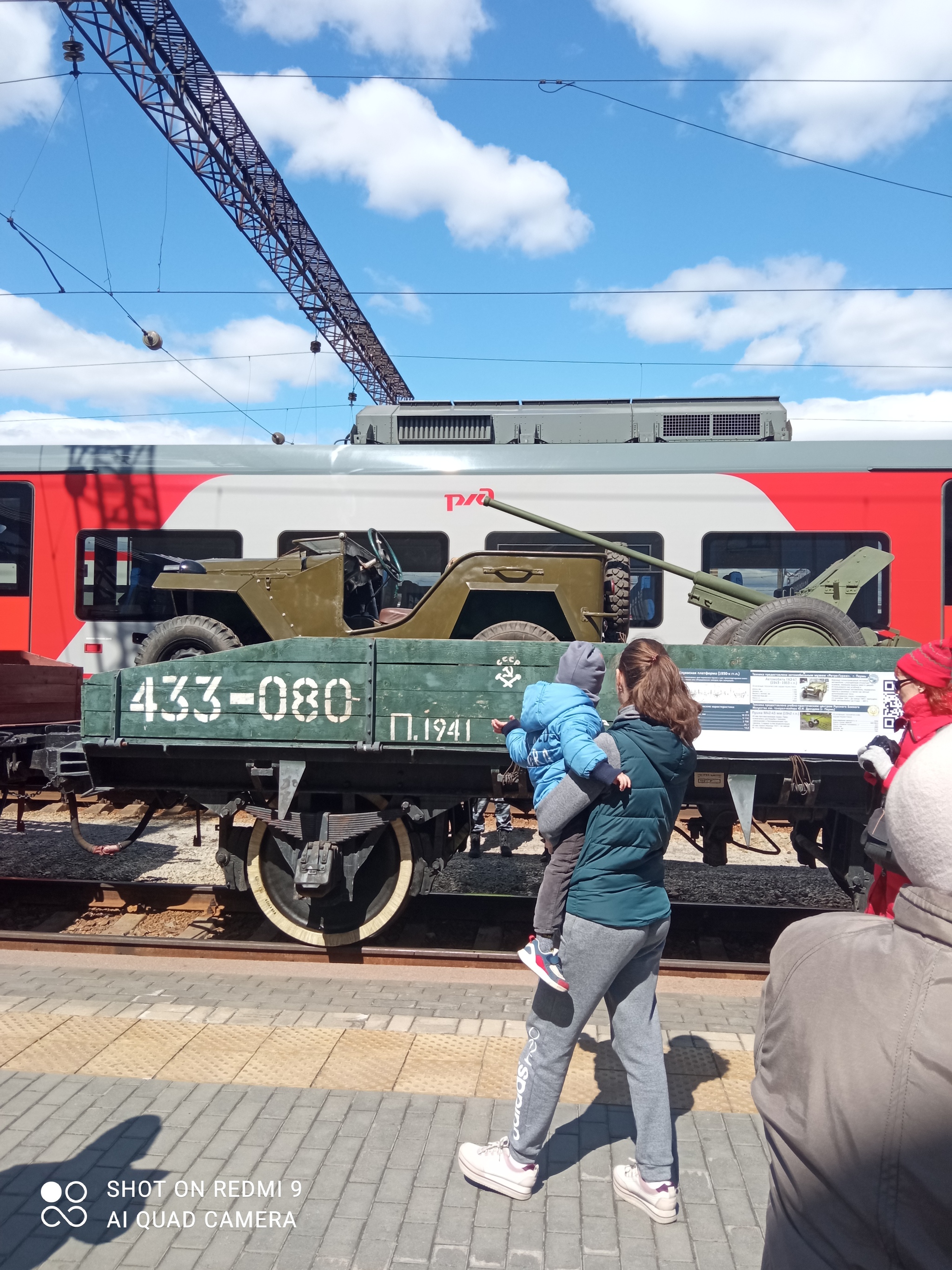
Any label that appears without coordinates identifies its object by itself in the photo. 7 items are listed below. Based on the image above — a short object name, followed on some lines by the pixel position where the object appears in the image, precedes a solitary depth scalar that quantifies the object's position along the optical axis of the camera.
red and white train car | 7.98
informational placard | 4.80
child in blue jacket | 2.77
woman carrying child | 2.78
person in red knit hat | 3.38
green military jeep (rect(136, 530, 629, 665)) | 5.93
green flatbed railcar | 4.84
